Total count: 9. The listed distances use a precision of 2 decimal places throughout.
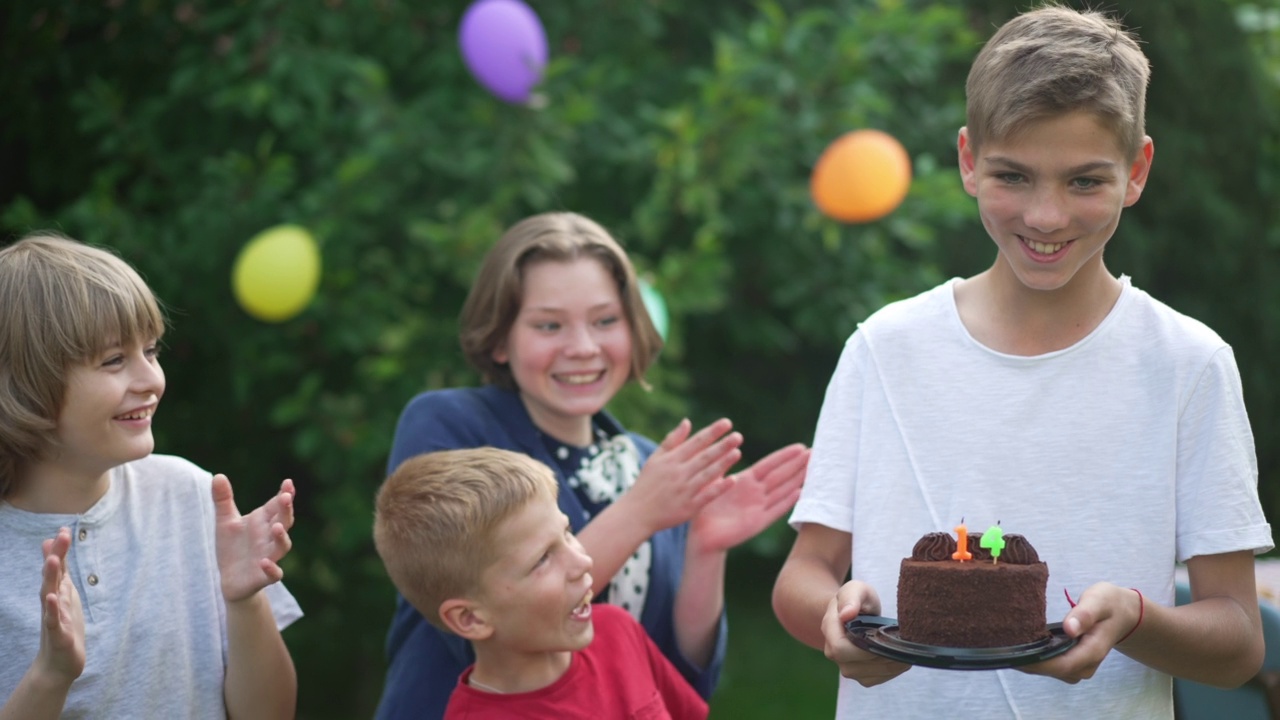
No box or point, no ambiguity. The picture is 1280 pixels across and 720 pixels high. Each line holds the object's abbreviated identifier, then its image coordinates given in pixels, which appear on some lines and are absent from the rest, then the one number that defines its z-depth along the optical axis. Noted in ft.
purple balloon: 15.31
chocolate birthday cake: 6.48
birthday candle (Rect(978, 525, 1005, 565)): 6.58
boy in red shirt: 8.10
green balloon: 13.74
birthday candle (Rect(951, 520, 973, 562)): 6.66
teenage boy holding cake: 6.58
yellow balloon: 14.69
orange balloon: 16.52
